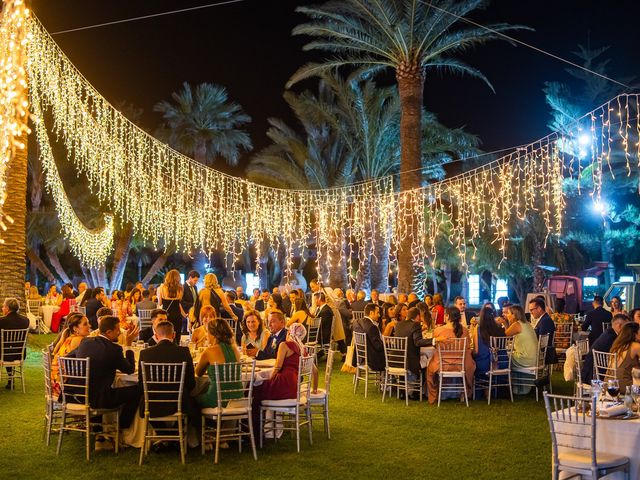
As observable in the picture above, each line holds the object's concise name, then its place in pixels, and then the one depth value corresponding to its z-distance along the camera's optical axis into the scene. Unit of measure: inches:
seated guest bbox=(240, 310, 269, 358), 384.9
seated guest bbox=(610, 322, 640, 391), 315.3
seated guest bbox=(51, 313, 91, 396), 332.2
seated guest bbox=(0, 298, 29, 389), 454.9
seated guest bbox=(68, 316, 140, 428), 308.0
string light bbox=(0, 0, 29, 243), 281.4
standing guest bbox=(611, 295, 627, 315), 638.5
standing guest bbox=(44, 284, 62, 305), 888.7
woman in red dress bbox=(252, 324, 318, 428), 323.9
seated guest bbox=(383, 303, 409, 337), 477.7
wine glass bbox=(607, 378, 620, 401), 260.7
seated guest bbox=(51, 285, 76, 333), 825.2
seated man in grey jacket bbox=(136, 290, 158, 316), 641.0
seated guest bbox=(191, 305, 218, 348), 378.3
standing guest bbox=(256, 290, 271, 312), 751.1
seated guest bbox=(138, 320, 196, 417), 296.4
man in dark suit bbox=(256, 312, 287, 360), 372.5
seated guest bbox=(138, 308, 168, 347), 408.5
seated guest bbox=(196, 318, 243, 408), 304.7
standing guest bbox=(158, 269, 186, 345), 497.0
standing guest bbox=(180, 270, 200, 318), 574.9
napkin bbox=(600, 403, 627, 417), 241.9
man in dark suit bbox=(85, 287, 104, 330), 609.6
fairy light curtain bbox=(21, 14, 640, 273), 512.1
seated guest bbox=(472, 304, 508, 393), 444.1
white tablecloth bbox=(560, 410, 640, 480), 235.9
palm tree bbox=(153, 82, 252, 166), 1363.2
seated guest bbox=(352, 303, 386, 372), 460.0
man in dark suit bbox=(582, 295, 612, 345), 515.2
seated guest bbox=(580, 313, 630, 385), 376.2
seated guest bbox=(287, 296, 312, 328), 548.4
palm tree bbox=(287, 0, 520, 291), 737.6
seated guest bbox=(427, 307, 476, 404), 433.4
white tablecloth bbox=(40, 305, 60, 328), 887.7
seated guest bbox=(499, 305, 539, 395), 451.5
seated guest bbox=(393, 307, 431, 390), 440.8
